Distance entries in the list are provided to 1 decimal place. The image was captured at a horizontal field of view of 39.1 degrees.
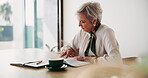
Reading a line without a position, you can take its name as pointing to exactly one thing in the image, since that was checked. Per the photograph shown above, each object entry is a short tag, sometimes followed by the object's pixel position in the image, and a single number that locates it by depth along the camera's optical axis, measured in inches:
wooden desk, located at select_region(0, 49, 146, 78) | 16.6
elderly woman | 70.4
